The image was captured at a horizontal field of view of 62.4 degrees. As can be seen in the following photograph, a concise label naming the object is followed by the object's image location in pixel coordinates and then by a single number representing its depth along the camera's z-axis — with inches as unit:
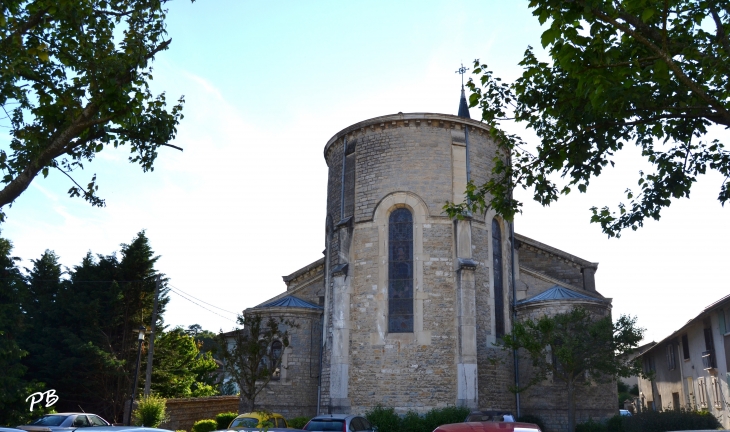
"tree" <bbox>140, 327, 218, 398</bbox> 1237.1
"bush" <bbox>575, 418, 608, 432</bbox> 820.0
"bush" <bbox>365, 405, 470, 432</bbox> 775.1
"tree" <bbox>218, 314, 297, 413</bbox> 878.4
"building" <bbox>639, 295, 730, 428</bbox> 861.2
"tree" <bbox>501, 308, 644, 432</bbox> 783.2
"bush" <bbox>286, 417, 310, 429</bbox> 882.8
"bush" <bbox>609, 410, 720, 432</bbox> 759.7
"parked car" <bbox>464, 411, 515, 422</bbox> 706.3
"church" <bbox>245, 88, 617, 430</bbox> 855.7
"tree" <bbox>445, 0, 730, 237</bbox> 344.5
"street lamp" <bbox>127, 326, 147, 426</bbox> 872.3
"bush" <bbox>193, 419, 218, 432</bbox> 984.9
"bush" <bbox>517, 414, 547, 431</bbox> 892.0
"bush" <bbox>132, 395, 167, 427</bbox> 869.8
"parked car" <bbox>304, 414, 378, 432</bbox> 584.1
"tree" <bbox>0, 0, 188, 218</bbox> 395.5
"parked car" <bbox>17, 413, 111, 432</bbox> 685.4
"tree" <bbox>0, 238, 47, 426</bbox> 845.8
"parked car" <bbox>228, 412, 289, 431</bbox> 696.4
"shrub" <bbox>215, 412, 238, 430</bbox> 1005.8
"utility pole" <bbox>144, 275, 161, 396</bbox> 980.3
